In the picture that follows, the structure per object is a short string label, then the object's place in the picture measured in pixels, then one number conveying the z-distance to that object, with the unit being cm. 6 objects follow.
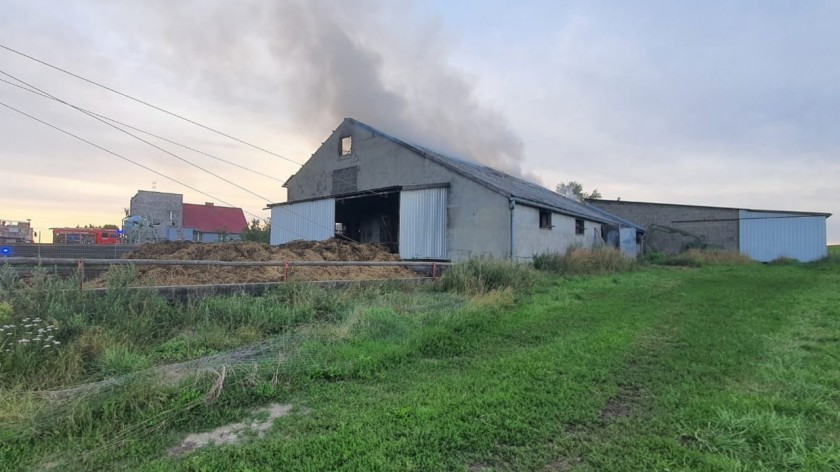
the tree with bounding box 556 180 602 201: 5969
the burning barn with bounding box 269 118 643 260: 1515
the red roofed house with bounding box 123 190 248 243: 4334
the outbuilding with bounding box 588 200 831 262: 2539
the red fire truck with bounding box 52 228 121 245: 2452
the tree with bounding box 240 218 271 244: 3299
